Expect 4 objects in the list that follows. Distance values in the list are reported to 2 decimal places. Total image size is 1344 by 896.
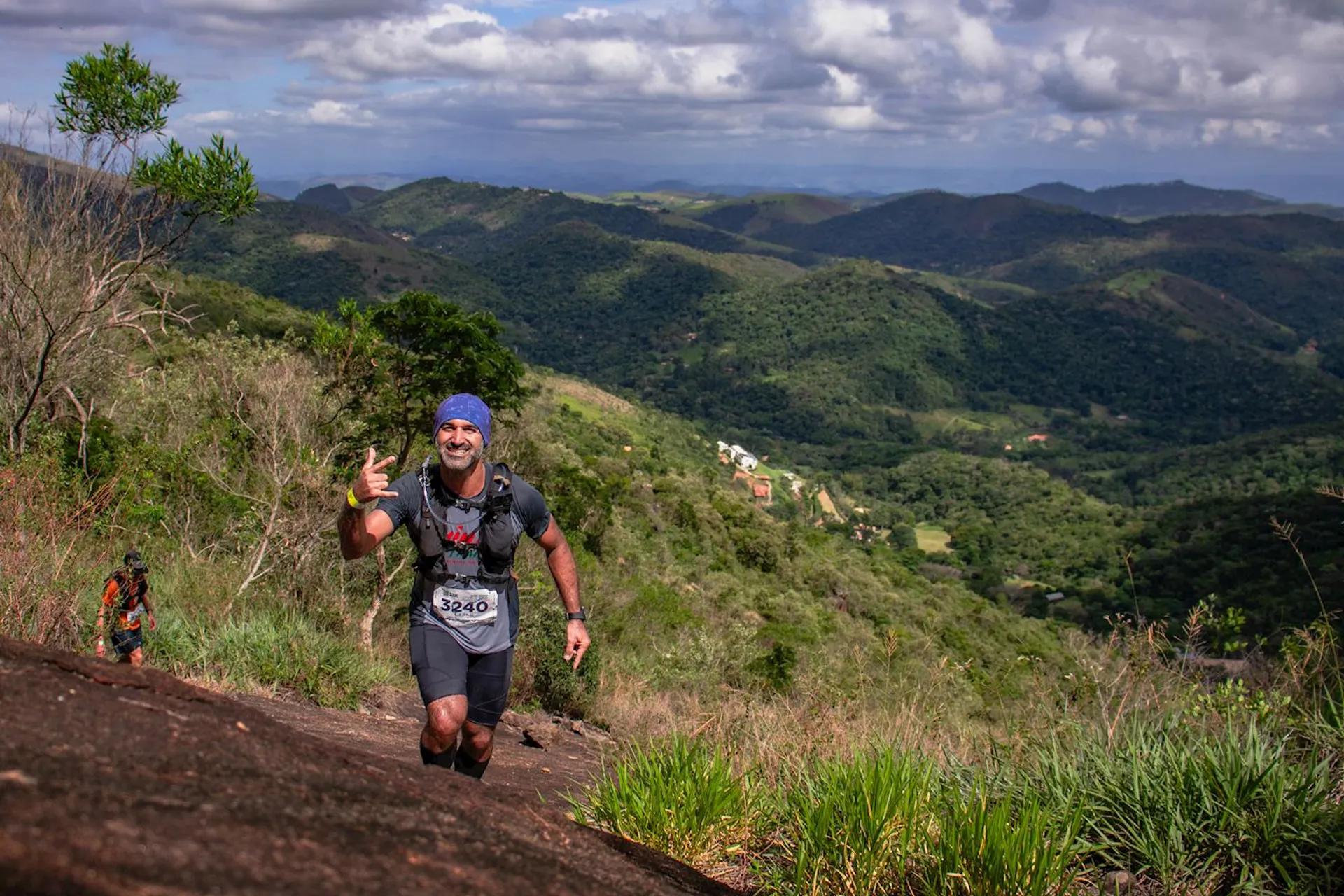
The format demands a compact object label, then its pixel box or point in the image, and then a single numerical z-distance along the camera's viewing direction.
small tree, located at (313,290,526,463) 9.57
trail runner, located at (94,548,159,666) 5.09
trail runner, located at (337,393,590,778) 3.47
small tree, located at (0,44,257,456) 8.17
